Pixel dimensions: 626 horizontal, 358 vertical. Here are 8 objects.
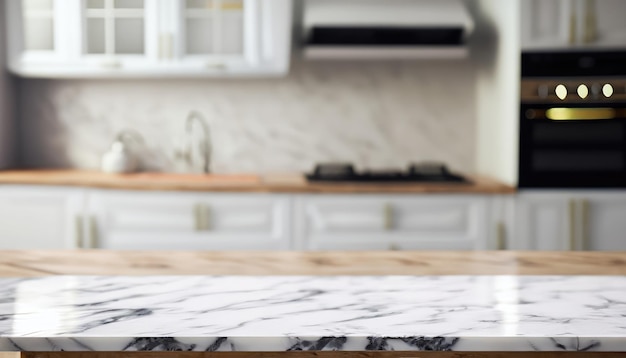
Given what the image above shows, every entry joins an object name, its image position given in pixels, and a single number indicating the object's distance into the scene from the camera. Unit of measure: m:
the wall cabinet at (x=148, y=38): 3.69
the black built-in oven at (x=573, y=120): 3.38
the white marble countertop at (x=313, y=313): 1.06
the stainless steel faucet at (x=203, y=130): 4.13
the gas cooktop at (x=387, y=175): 3.59
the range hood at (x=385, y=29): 3.61
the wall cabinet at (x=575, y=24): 3.38
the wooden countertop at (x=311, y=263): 1.55
